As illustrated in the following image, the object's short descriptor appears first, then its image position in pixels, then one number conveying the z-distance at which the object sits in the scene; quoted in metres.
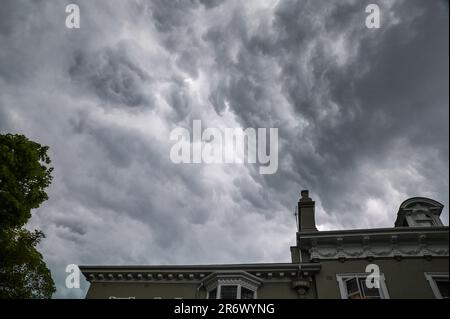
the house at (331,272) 13.99
